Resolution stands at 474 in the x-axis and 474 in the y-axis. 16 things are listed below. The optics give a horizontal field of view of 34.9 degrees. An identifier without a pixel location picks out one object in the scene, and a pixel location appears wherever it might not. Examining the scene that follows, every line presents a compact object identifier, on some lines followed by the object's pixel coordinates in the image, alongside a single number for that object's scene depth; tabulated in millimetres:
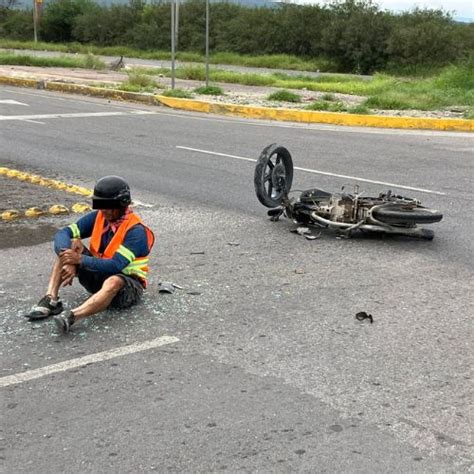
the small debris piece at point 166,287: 5199
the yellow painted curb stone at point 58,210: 7379
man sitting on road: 4617
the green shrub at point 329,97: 19000
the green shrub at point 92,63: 31297
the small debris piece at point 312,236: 6715
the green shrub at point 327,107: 16938
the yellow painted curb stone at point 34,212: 7309
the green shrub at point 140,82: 21398
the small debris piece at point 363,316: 4742
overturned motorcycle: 6500
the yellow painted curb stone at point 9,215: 7188
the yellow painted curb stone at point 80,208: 7470
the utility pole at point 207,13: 17625
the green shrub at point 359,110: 16469
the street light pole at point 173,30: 18172
